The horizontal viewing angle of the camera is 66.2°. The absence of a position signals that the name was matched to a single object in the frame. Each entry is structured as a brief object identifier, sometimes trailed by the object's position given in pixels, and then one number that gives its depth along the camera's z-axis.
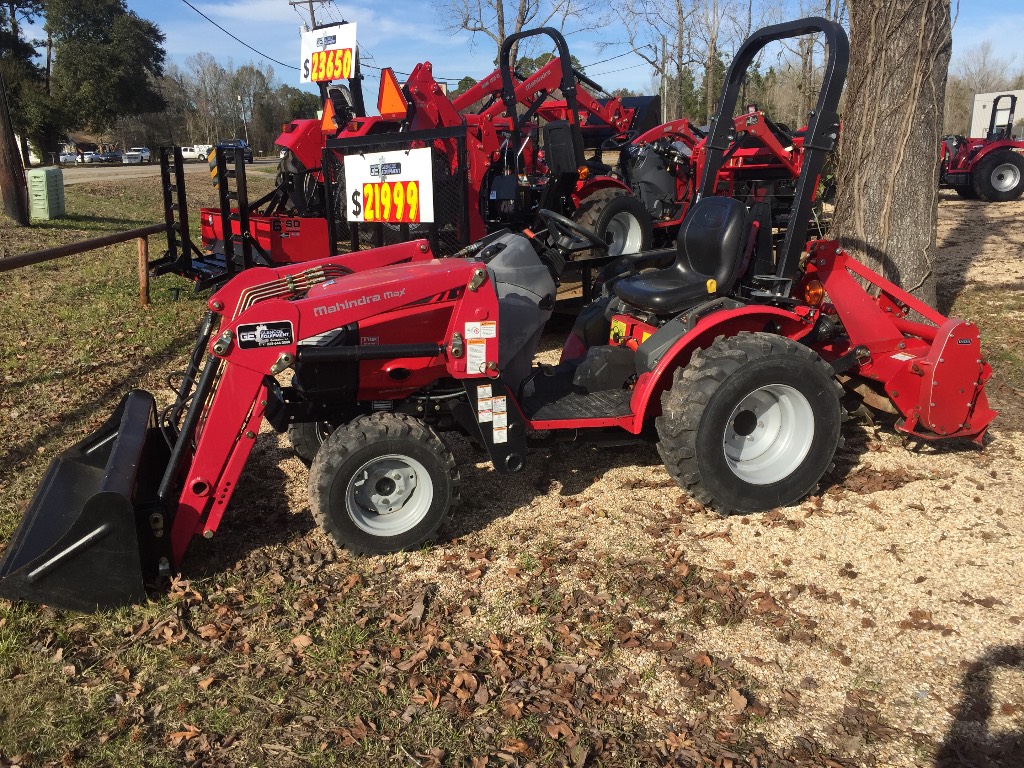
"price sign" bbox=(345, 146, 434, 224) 5.78
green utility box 14.59
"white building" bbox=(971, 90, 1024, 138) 28.04
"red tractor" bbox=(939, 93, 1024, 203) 15.92
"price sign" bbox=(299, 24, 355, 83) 10.16
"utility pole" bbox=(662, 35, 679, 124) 32.66
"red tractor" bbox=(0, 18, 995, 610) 3.38
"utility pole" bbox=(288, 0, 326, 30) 27.86
